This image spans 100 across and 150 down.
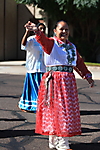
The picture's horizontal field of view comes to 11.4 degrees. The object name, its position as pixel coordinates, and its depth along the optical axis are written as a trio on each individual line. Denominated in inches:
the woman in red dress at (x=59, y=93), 248.1
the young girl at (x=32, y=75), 387.4
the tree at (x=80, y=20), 1153.3
